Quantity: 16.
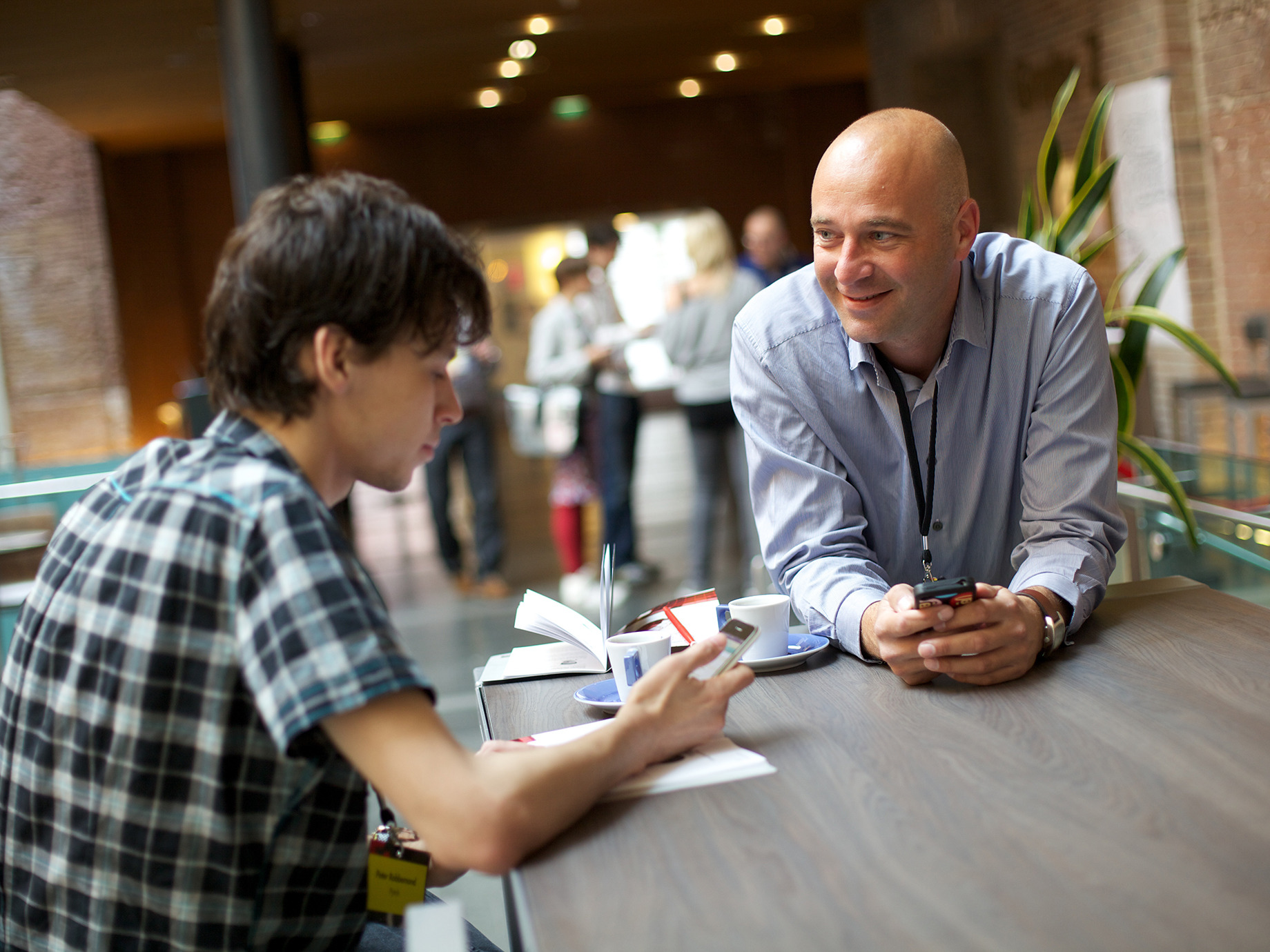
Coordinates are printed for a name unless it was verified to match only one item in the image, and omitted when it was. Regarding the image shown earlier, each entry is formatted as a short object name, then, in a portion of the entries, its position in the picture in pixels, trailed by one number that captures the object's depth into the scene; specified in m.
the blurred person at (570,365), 5.86
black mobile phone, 1.36
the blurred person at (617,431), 5.84
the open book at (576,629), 1.65
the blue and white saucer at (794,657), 1.57
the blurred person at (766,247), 5.89
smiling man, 1.78
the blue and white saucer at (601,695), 1.46
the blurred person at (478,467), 6.08
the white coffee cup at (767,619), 1.56
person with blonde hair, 5.36
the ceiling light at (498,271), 14.04
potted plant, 2.95
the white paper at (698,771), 1.19
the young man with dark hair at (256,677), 1.02
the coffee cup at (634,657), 1.46
